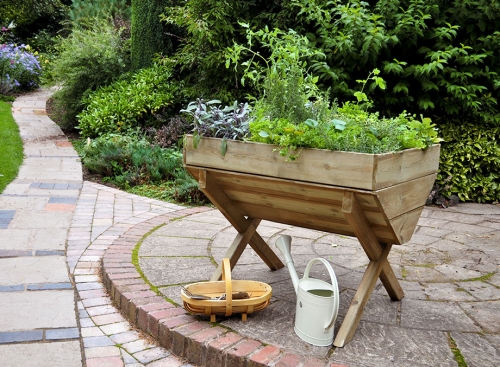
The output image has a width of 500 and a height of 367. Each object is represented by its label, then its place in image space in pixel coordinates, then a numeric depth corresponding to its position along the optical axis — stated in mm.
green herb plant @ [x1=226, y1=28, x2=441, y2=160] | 2275
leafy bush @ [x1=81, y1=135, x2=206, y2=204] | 5816
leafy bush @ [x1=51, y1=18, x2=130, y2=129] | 8984
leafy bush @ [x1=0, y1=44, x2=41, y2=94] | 12836
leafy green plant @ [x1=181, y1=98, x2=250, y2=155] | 2590
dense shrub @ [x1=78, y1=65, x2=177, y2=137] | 8055
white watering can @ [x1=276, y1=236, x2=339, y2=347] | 2389
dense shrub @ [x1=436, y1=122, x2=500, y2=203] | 5805
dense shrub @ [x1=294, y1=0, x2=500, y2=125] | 5711
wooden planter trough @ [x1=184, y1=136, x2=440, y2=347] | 2219
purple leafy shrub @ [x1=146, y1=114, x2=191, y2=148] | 7437
